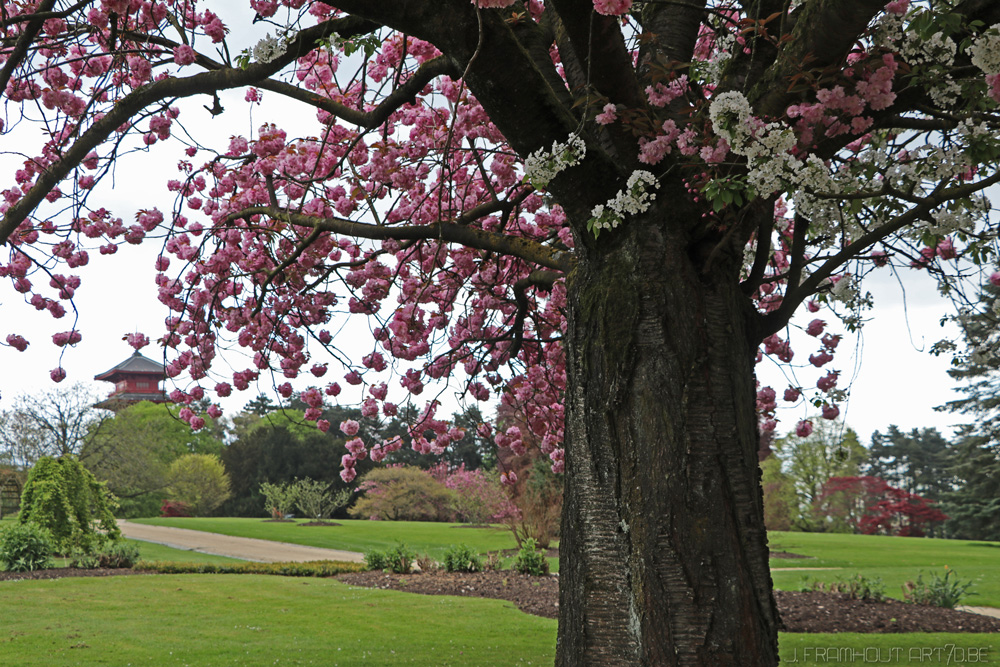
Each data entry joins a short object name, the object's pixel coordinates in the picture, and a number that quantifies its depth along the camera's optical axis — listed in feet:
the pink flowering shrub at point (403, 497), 106.42
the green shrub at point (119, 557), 45.24
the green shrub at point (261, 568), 43.80
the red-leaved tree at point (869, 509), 101.14
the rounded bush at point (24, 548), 42.14
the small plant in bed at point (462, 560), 42.96
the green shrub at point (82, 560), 44.40
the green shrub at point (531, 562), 41.24
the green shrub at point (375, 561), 45.24
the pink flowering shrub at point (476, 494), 73.72
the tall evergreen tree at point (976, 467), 86.17
